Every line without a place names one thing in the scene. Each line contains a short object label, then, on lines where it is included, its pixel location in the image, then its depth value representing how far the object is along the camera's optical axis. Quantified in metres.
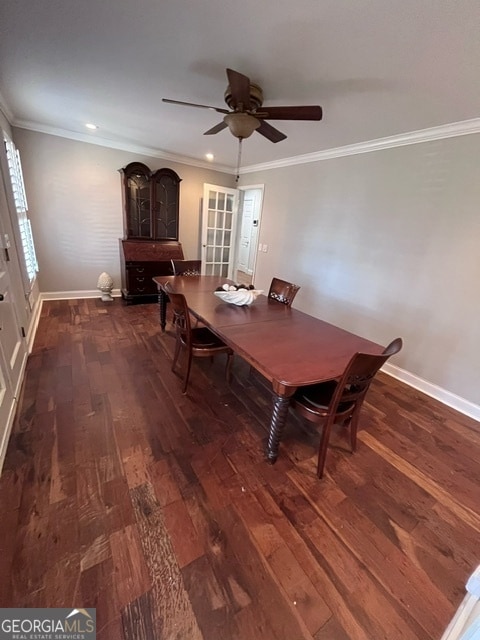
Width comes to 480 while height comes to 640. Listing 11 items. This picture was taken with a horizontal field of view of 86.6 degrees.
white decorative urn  4.18
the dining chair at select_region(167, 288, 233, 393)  2.08
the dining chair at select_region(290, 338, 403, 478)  1.35
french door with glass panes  4.91
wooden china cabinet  4.04
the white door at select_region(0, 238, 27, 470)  1.65
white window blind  2.72
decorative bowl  2.30
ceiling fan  1.66
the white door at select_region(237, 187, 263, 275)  5.51
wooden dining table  1.41
